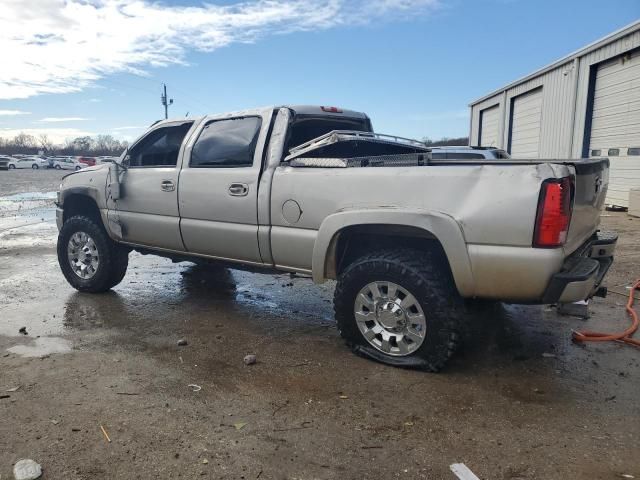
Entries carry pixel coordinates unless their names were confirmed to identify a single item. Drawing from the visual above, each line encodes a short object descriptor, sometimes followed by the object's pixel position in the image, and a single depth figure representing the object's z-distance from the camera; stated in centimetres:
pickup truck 308
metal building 1248
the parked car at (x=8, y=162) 5077
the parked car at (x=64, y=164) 5397
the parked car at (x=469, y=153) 887
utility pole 4691
